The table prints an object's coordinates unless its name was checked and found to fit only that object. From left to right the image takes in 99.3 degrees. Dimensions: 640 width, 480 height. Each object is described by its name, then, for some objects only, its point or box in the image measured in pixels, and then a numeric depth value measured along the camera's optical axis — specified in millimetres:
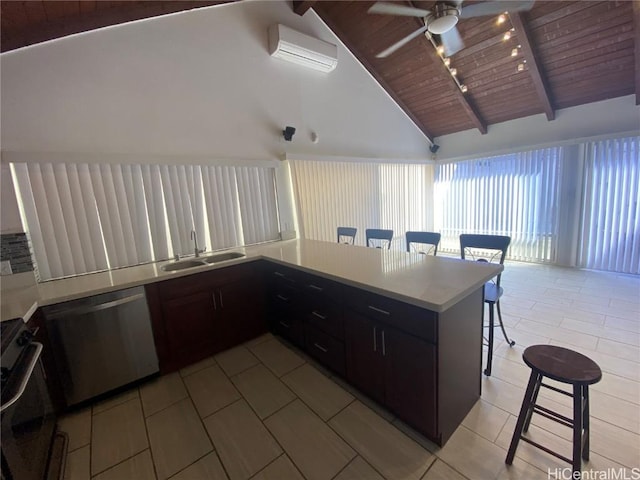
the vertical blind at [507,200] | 4645
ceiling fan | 2237
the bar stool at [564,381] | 1190
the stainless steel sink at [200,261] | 2596
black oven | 1025
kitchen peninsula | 1424
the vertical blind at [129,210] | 2178
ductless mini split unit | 3236
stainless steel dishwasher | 1795
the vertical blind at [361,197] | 3854
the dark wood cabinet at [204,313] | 2197
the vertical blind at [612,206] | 3852
